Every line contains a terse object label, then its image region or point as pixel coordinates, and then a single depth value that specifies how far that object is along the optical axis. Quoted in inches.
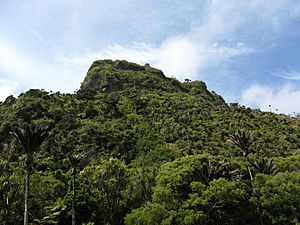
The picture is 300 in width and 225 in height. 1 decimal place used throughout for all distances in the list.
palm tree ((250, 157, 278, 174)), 2034.9
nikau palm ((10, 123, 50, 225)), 1162.0
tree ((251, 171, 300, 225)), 1843.0
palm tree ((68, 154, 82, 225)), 1700.3
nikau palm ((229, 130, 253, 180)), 1916.3
